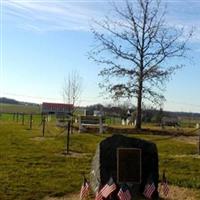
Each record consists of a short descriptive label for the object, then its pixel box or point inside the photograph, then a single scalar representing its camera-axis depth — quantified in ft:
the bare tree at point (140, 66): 55.37
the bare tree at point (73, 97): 81.43
